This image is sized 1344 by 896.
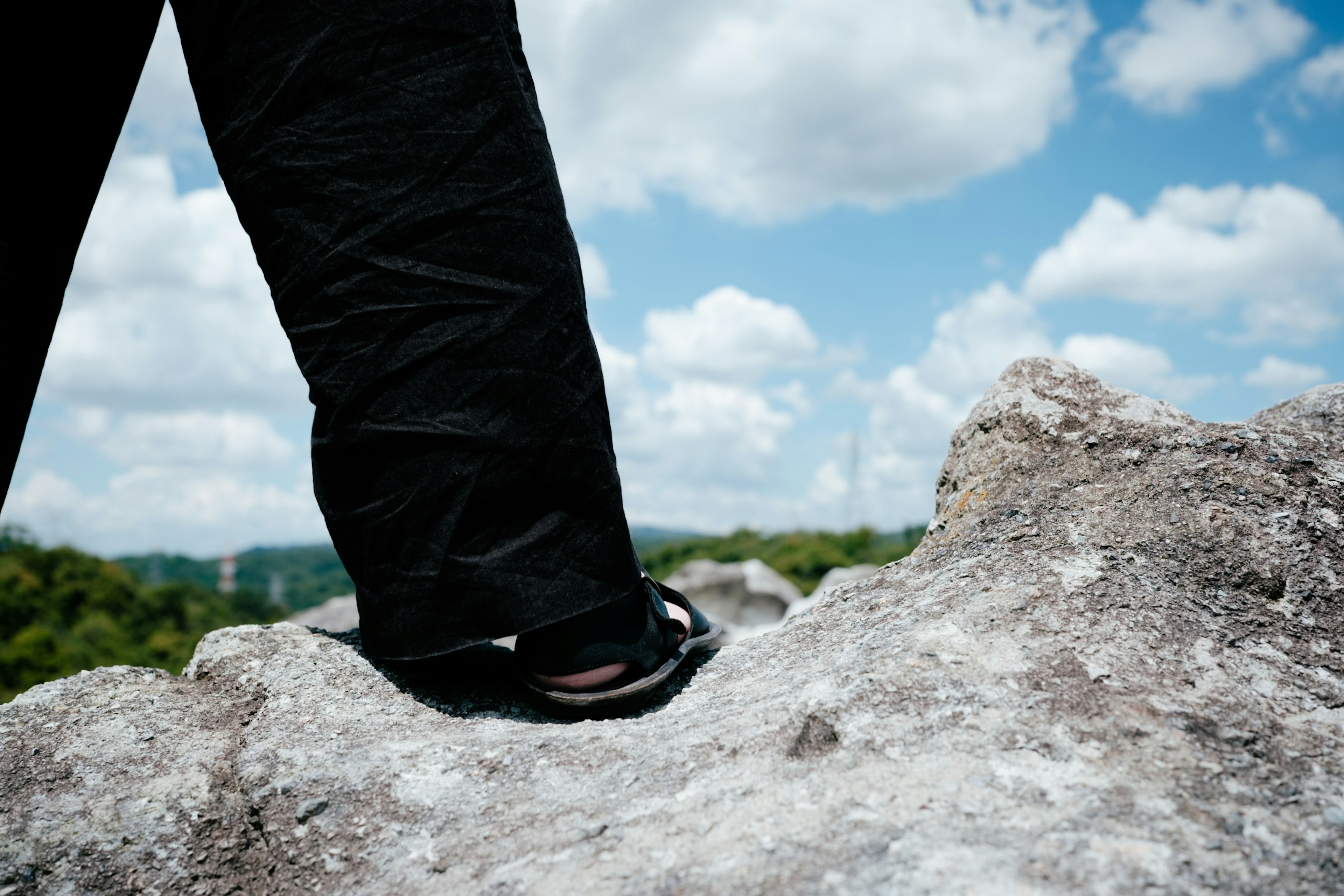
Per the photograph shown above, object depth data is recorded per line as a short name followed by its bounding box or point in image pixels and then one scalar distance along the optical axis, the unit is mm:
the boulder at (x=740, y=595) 18516
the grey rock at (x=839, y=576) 15852
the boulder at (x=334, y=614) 12617
